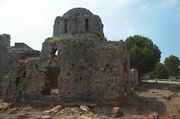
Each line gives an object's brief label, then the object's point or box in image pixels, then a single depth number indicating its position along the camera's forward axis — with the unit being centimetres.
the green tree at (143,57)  1639
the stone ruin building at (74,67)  853
